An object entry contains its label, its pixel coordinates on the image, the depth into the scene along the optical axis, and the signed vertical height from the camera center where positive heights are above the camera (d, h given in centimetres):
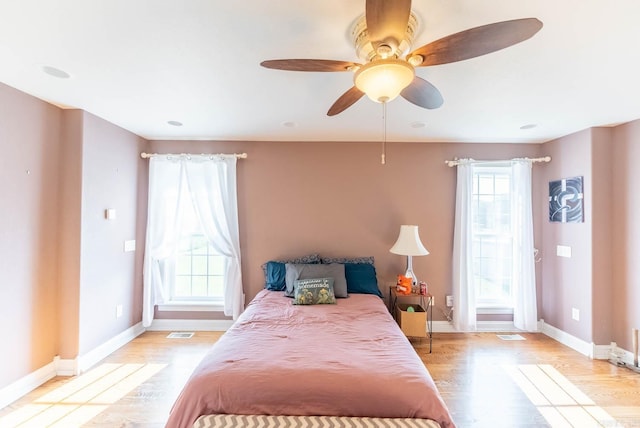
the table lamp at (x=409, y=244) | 311 -23
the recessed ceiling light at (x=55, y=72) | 192 +102
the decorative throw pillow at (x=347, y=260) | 345 -45
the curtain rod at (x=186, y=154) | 350 +83
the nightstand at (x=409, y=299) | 310 -98
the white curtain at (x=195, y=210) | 349 +13
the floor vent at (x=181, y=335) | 339 -134
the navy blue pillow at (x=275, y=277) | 327 -62
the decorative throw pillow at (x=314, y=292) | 278 -68
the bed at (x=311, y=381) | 142 -81
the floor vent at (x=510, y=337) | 340 -134
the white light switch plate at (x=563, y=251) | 324 -31
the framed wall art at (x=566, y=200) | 309 +26
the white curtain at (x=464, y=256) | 346 -39
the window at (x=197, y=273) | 369 -65
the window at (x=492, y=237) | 364 -17
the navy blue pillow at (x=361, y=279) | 318 -63
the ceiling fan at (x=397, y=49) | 110 +76
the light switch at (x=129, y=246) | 329 -28
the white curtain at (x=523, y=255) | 345 -38
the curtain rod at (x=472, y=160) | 346 +76
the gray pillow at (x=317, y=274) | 302 -55
